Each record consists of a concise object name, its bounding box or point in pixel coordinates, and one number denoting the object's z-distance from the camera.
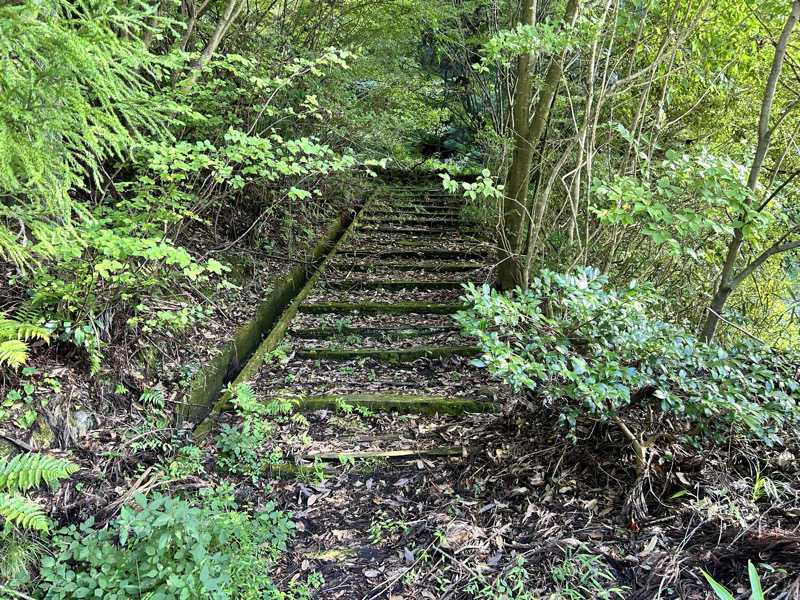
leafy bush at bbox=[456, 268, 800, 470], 2.20
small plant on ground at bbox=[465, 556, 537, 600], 1.97
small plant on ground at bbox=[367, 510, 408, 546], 2.41
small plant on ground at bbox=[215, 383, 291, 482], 2.92
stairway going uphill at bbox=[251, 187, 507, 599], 2.38
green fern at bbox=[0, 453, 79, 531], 1.86
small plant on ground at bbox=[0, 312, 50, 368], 2.27
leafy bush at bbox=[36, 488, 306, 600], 1.81
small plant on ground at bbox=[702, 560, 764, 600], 1.40
